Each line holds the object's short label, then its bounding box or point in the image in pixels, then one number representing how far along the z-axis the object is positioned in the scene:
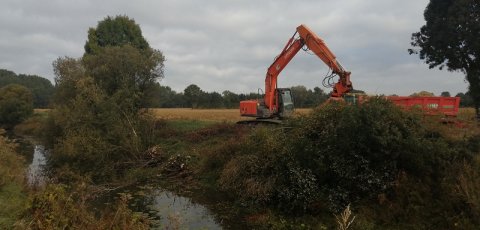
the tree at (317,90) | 74.26
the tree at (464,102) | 47.44
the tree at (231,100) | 78.56
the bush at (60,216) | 7.66
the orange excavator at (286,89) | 21.34
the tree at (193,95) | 90.50
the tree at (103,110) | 23.20
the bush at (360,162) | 13.00
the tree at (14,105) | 59.25
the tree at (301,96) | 60.10
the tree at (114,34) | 45.22
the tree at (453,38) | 28.88
